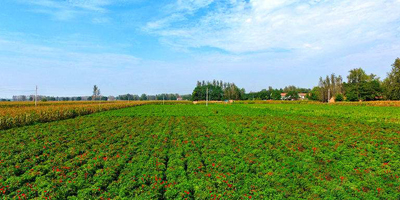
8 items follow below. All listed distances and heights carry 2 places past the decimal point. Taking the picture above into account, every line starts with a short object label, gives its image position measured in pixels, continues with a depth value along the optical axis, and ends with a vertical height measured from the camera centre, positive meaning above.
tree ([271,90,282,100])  139.29 +2.64
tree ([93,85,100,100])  56.77 +3.16
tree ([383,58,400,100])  67.14 +4.78
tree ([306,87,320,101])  107.36 +2.02
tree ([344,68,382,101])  80.81 +3.00
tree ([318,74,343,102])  102.05 +6.66
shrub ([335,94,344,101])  89.64 +0.60
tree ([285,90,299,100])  143.12 +2.64
